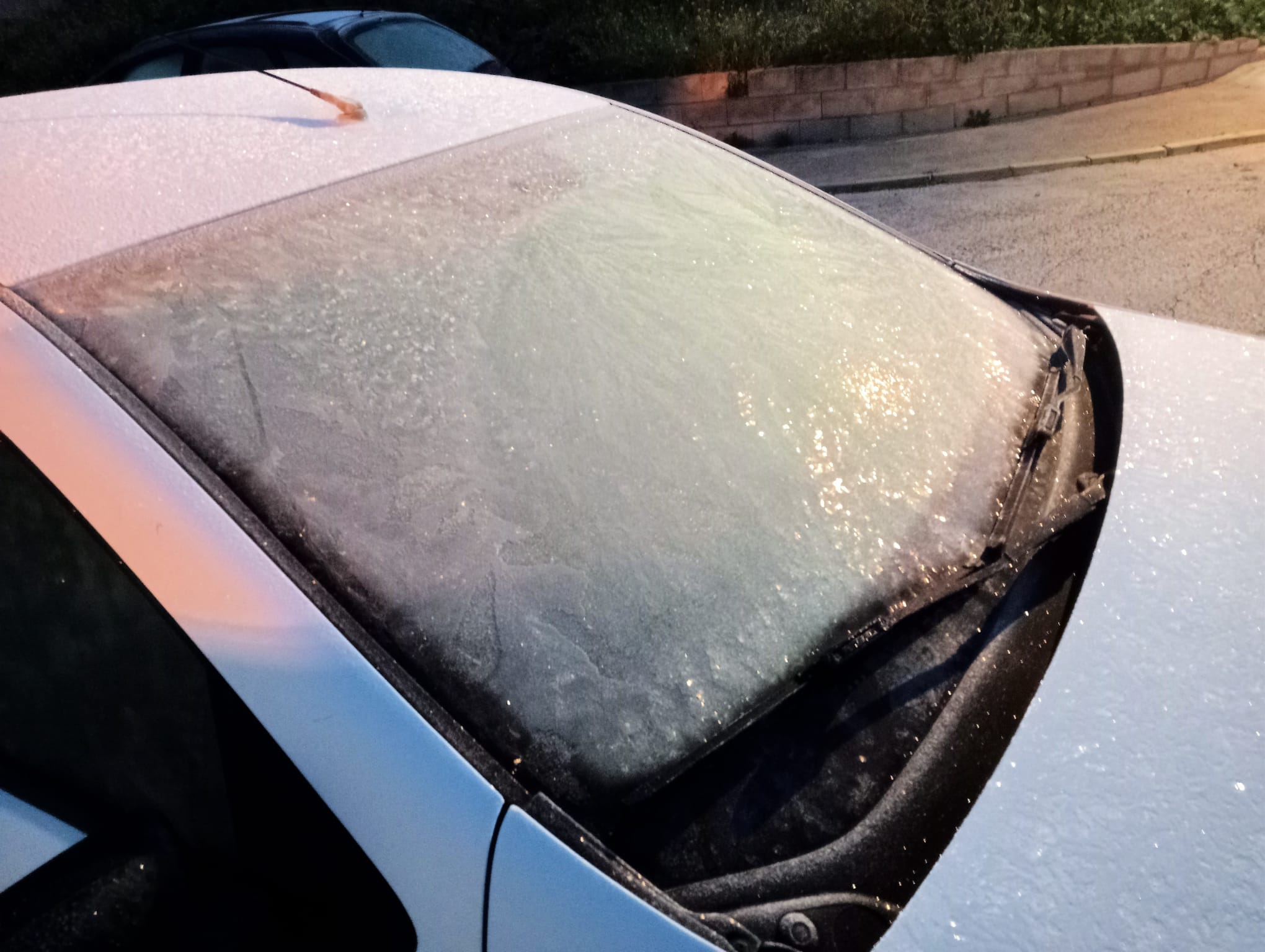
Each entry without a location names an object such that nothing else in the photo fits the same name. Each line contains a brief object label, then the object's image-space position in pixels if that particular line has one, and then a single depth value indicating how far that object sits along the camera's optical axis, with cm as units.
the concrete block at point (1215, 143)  713
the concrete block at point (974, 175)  714
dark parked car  592
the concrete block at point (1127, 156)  712
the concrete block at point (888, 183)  718
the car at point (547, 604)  105
